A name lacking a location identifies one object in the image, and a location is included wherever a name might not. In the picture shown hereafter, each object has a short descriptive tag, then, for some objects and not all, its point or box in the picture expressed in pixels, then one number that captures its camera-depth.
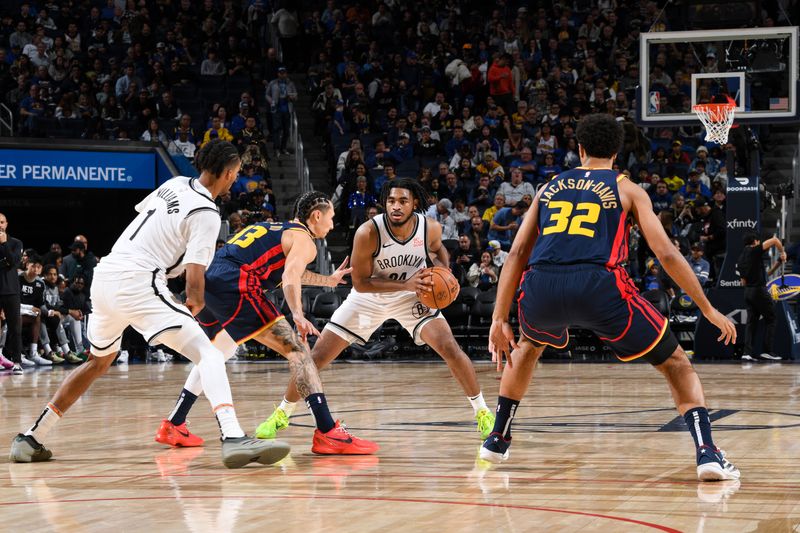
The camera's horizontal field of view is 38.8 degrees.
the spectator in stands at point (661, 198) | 18.00
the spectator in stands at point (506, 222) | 17.66
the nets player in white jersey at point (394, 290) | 7.20
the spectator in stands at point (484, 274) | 16.73
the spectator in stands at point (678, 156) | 19.20
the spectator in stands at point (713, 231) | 17.58
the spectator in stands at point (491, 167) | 19.23
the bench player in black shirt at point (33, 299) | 16.14
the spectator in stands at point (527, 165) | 19.11
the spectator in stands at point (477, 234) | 17.58
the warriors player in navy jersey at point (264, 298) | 6.68
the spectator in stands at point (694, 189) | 18.27
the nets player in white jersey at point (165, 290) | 6.04
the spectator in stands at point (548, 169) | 18.83
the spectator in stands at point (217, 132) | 20.12
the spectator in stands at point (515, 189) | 18.34
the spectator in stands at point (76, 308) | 16.97
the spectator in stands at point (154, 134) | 19.78
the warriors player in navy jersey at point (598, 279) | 5.40
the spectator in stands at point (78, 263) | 17.64
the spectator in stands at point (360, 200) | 18.48
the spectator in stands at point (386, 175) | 18.86
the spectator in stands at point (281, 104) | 21.31
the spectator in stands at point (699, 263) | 16.67
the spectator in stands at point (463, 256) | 17.08
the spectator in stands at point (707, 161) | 18.88
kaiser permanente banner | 18.91
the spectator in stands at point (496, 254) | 16.95
